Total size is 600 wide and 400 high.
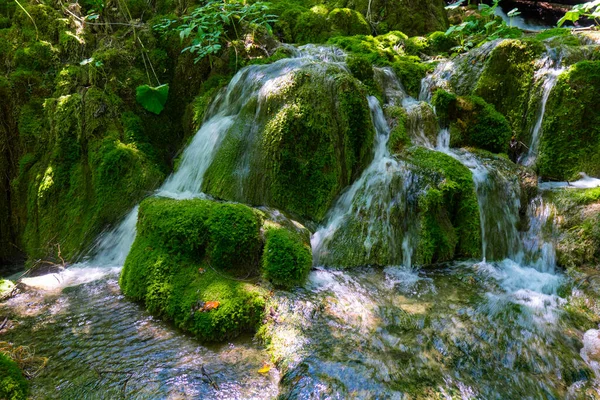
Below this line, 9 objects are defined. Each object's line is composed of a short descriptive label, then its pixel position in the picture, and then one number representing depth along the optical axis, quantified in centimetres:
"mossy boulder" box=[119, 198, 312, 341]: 351
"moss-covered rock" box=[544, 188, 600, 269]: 456
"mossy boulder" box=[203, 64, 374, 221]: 524
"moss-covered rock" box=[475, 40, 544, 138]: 649
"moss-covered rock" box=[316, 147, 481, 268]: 470
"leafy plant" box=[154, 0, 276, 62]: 616
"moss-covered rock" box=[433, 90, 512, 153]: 619
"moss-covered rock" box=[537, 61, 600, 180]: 582
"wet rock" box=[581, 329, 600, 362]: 314
